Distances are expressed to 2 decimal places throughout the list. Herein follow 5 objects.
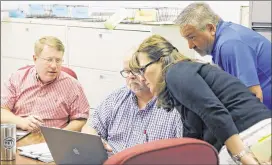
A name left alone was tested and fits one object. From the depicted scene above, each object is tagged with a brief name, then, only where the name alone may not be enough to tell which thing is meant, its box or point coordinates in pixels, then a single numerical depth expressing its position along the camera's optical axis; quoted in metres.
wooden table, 3.19
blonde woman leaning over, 2.93
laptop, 2.84
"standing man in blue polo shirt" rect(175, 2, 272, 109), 3.78
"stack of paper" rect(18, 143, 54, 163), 3.22
